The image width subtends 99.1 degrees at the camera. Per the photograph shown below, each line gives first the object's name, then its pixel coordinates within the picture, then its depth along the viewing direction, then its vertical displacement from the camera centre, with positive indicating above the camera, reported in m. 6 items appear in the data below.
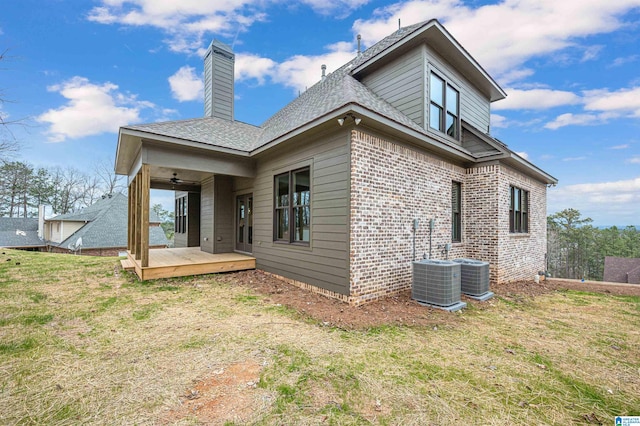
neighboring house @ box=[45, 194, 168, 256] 21.05 -1.18
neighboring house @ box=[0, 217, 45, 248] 25.31 -1.67
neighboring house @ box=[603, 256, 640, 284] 16.03 -3.24
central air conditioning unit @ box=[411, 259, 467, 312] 5.11 -1.28
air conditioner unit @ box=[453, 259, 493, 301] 6.00 -1.38
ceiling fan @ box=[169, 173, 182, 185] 9.68 +1.39
